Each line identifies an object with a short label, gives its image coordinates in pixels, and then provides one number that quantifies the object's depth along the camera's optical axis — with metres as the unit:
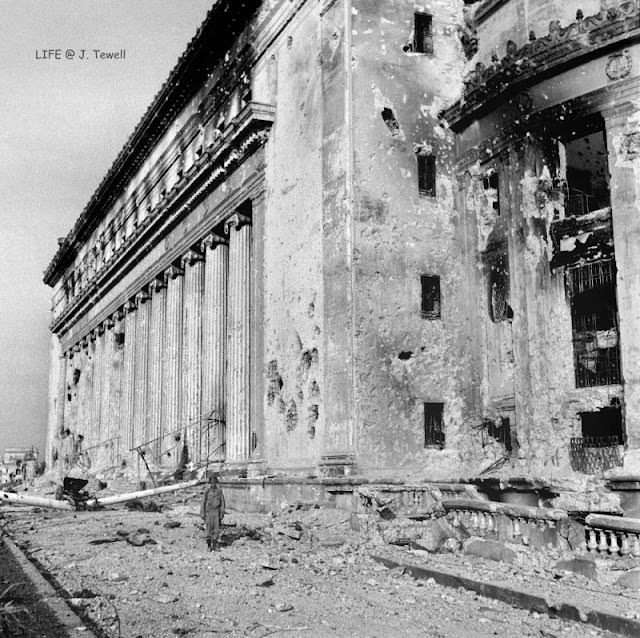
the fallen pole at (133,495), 19.19
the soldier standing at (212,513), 14.41
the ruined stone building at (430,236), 16.31
